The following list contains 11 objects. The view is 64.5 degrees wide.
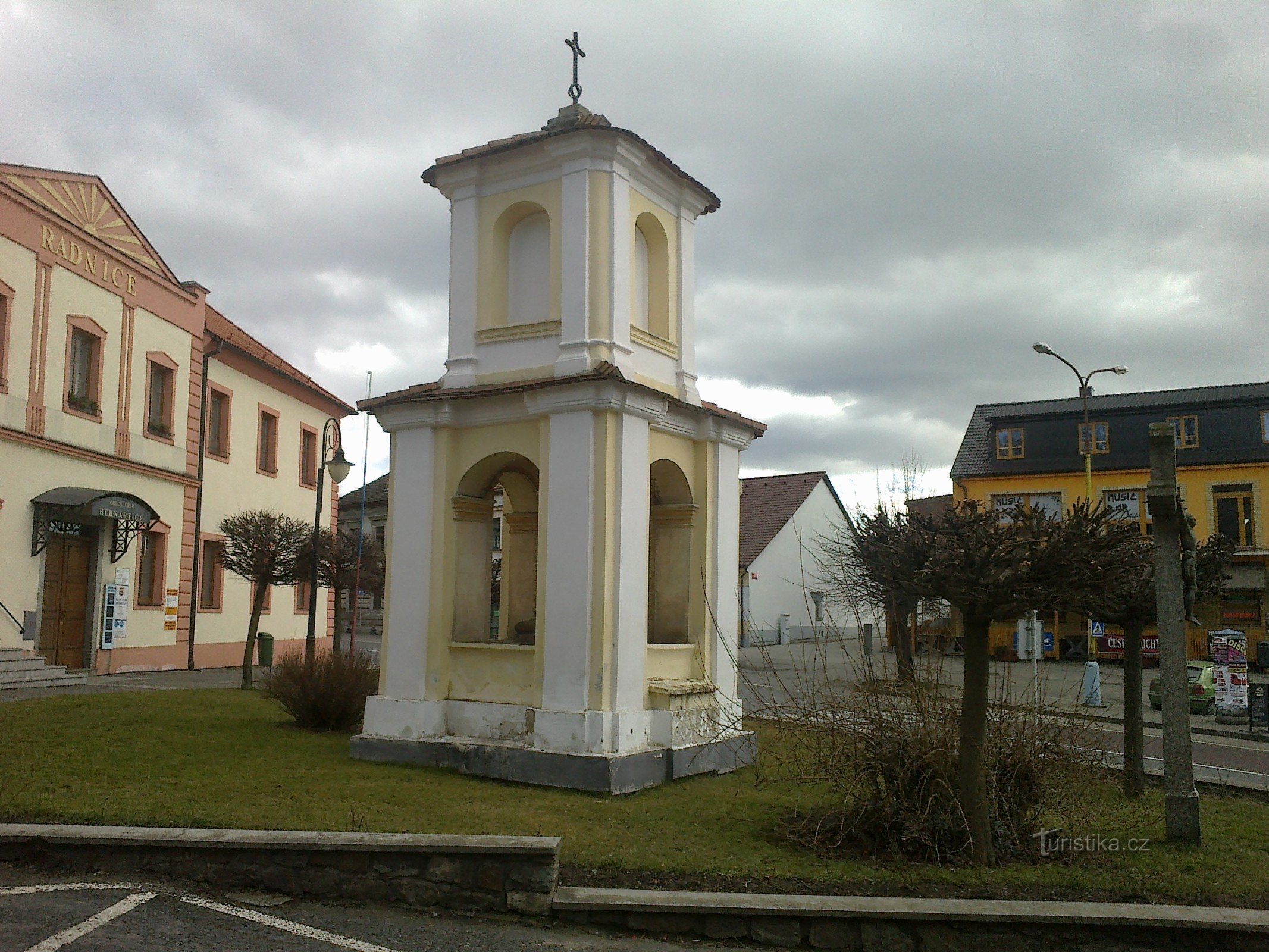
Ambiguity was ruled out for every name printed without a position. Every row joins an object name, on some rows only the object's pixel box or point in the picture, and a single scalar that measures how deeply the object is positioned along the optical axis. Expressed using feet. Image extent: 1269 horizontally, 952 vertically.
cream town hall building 62.90
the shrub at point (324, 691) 42.88
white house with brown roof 143.74
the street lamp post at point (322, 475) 57.62
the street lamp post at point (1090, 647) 63.09
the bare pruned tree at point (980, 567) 22.80
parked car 72.84
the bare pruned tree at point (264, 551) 63.72
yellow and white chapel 34.55
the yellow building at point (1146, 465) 118.42
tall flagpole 68.13
